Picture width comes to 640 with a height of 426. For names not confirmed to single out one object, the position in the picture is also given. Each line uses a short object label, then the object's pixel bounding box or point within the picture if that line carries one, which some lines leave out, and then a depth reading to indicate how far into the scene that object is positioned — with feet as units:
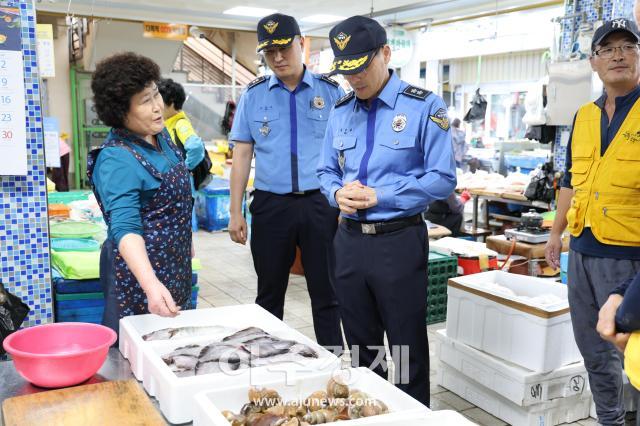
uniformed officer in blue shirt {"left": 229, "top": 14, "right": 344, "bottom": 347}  10.21
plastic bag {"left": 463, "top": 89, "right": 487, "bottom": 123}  32.91
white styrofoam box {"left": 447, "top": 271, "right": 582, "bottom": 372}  9.69
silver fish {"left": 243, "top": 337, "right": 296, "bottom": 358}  5.78
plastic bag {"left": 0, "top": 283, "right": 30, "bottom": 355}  7.67
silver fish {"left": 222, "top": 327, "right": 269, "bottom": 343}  6.16
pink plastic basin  5.25
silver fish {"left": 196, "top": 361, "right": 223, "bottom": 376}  5.40
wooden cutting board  4.76
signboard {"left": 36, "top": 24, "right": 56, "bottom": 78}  16.92
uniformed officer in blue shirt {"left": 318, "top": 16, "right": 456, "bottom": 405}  7.79
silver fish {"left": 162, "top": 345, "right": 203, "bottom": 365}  5.66
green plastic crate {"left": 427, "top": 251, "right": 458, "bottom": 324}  14.85
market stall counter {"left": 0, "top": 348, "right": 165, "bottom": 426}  4.86
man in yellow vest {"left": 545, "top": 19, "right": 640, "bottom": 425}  7.97
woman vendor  6.62
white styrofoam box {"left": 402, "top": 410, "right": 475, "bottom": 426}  4.51
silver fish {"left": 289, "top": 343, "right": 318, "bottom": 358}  5.75
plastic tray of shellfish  4.52
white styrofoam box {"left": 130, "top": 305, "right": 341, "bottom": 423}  4.91
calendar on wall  7.84
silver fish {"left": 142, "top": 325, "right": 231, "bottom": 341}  6.22
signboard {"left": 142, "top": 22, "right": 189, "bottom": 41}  32.58
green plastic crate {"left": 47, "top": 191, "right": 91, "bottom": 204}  18.63
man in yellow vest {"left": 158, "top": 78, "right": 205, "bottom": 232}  15.05
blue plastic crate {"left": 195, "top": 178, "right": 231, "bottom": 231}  28.50
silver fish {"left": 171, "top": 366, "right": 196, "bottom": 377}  5.33
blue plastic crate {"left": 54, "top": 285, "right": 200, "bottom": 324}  11.91
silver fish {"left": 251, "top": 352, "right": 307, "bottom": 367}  5.58
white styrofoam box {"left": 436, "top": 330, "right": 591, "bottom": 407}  9.61
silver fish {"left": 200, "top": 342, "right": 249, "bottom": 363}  5.60
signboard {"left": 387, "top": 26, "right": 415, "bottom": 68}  28.73
